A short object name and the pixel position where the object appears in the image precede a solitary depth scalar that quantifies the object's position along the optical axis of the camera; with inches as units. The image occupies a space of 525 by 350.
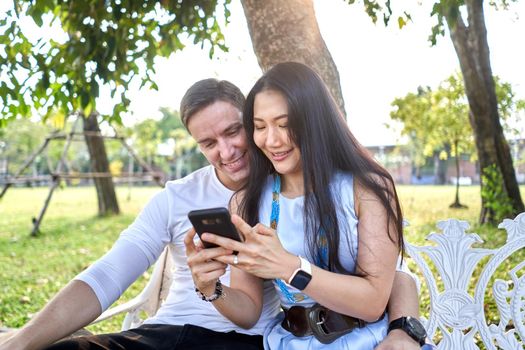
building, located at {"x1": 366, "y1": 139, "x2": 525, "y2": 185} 1676.9
